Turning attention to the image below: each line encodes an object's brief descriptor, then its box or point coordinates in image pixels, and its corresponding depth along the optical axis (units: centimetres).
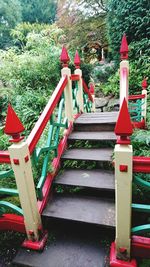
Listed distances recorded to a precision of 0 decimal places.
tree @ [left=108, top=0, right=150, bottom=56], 651
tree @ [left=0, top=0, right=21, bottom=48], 1767
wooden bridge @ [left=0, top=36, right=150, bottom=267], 171
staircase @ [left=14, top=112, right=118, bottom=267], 206
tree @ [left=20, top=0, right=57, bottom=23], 2048
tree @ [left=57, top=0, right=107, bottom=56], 964
